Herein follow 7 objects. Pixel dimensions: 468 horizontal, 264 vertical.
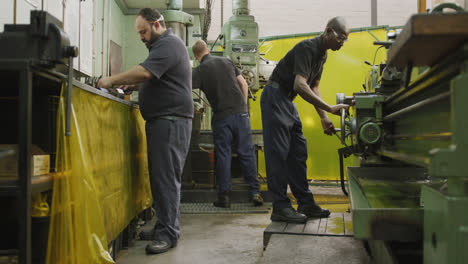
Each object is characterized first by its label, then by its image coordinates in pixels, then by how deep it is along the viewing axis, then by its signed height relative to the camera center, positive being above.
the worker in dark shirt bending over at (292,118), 2.42 +0.15
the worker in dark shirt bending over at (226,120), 3.58 +0.21
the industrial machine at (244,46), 3.93 +0.96
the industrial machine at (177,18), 4.18 +1.32
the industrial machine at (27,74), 1.21 +0.22
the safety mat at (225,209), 3.38 -0.57
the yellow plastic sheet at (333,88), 5.54 +0.76
